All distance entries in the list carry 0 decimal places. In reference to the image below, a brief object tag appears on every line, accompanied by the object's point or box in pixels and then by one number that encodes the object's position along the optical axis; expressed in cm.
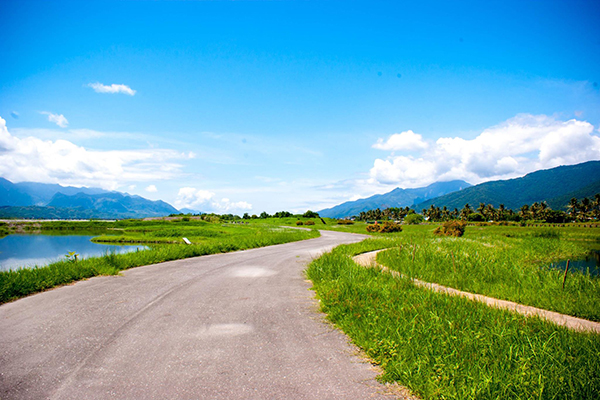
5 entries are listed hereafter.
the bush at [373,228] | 5042
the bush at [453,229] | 3738
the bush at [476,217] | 10550
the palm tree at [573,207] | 12929
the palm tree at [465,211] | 14162
